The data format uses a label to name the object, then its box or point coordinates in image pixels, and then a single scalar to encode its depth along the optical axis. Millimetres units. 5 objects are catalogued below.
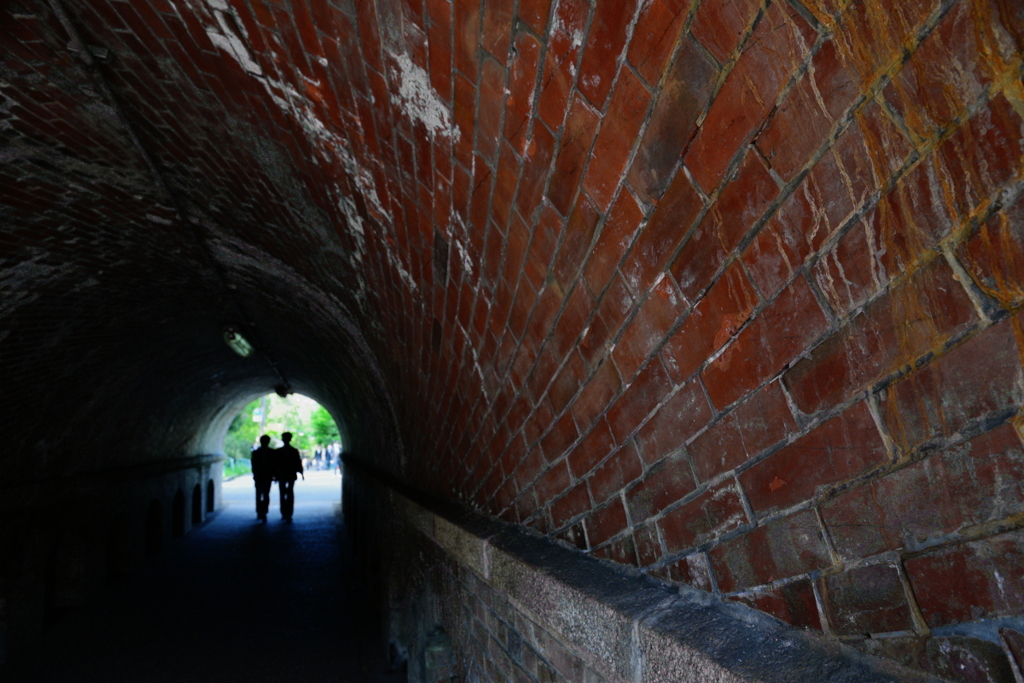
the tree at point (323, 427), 42688
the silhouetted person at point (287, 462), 17953
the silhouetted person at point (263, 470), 18375
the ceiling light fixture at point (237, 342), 9523
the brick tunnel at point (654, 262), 982
